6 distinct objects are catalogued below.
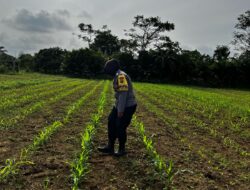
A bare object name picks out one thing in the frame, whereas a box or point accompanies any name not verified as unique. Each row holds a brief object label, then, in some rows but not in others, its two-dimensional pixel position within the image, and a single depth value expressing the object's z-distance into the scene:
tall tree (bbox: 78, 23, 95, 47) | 46.49
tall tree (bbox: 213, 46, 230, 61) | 37.13
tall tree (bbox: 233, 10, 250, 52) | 32.75
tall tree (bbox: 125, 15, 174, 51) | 36.63
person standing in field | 3.86
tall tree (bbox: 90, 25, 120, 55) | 48.05
